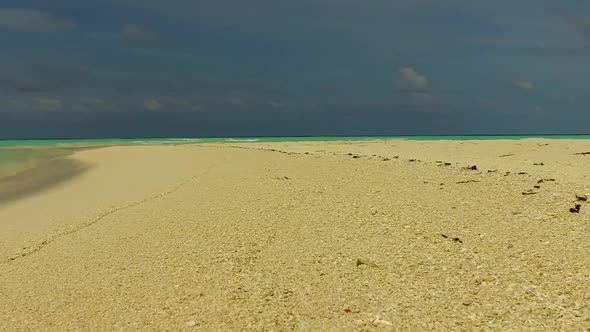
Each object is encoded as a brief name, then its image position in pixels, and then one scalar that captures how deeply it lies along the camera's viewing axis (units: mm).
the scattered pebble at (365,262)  6802
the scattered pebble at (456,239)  7656
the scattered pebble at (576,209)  8812
